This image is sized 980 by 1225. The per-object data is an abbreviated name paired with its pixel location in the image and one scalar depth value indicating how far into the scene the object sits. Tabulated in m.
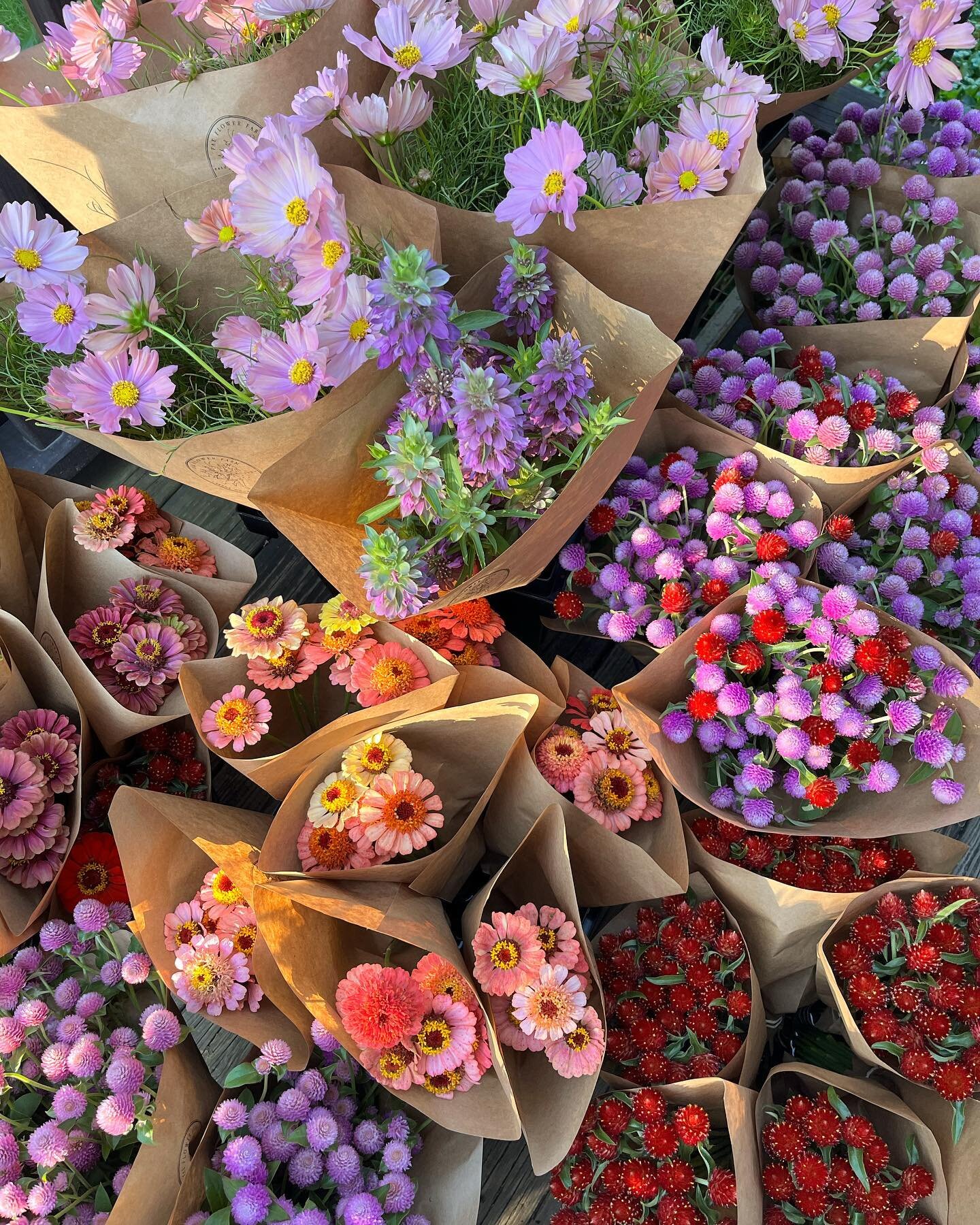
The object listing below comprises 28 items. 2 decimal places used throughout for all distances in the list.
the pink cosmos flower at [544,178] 0.72
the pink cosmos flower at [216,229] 0.79
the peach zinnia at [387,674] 0.81
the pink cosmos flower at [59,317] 0.78
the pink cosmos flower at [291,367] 0.72
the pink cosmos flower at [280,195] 0.69
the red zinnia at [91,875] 0.86
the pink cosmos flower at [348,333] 0.74
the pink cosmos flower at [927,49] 0.92
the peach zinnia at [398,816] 0.77
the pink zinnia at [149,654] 0.88
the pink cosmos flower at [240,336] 0.78
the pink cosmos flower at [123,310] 0.79
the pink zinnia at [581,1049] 0.71
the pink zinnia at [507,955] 0.73
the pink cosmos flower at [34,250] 0.77
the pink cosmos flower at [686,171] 0.83
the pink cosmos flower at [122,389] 0.78
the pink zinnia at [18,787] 0.79
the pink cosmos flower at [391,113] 0.76
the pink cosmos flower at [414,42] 0.76
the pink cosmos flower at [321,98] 0.73
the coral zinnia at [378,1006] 0.69
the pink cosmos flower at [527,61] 0.74
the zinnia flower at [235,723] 0.80
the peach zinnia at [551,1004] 0.72
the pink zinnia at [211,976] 0.75
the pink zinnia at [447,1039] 0.72
